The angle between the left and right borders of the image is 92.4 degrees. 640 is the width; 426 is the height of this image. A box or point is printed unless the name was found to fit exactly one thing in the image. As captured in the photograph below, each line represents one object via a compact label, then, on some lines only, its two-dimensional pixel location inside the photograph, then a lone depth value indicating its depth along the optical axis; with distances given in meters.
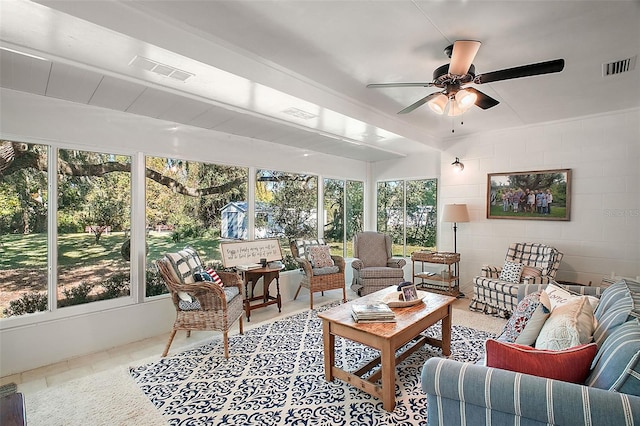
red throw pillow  1.23
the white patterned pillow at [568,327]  1.45
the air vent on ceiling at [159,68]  2.19
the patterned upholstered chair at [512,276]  3.74
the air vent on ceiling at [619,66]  2.57
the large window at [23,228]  2.68
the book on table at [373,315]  2.37
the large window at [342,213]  5.79
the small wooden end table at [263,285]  3.86
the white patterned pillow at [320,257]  4.58
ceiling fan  1.97
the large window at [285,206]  4.64
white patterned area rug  2.03
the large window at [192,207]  3.56
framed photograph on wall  4.16
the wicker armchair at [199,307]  2.85
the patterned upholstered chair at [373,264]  4.68
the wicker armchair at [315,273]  4.34
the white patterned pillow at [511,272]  3.90
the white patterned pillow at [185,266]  2.96
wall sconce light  4.97
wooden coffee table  2.10
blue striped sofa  1.04
